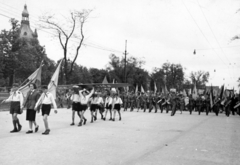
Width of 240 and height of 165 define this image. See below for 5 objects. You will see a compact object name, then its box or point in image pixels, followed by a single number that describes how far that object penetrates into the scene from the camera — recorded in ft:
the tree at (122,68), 202.69
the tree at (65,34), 108.68
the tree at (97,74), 288.30
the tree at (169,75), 255.60
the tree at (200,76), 303.89
